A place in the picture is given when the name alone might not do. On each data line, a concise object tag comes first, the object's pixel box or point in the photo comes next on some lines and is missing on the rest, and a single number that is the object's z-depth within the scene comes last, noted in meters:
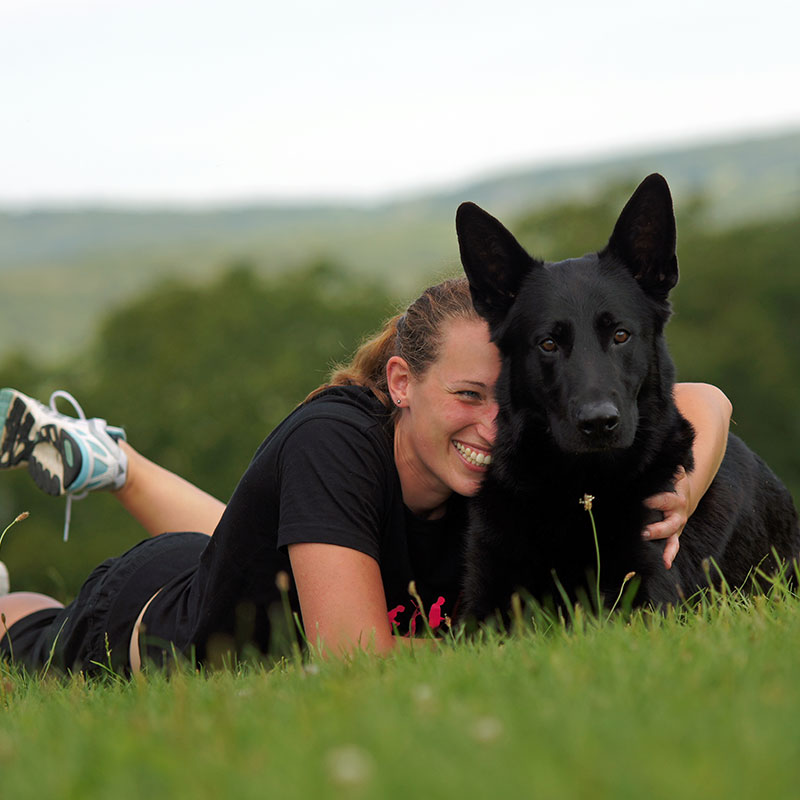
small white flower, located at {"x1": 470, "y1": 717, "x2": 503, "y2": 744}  5.21
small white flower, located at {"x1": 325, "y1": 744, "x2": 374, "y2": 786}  4.64
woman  6.63
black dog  6.63
